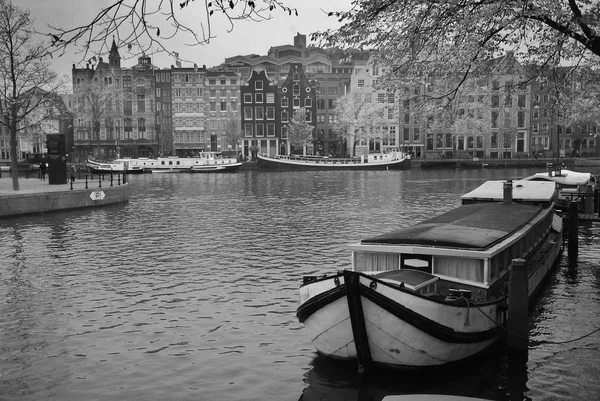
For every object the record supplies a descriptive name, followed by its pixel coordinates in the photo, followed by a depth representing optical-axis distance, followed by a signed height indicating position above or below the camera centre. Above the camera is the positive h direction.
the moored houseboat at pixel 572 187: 37.03 -2.66
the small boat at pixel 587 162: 89.91 -2.37
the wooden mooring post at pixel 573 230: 25.81 -3.31
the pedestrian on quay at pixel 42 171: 59.61 -1.57
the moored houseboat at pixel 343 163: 103.75 -2.14
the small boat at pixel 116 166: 98.86 -2.06
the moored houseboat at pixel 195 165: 102.19 -2.12
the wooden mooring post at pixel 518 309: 14.30 -3.50
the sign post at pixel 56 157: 49.47 -0.28
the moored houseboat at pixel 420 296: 12.53 -2.99
